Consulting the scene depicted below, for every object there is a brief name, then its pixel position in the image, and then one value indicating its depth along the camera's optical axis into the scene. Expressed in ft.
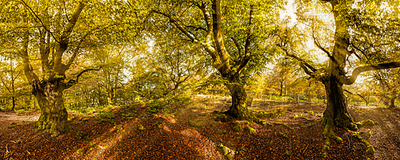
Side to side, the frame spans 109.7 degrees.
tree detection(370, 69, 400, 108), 28.78
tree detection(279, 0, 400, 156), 18.76
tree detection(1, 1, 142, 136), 17.61
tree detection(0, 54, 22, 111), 38.39
